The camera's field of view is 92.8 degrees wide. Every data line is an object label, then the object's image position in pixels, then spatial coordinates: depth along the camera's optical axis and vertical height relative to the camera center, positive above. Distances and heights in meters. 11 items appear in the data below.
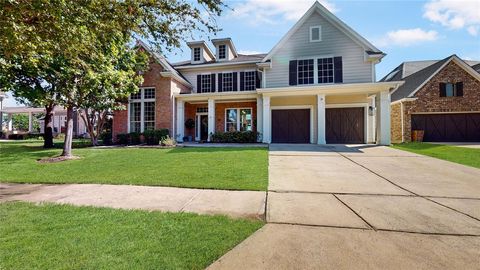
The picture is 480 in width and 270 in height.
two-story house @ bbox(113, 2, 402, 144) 14.05 +2.67
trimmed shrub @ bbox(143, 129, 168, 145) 14.67 +0.06
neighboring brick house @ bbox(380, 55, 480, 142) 16.75 +2.34
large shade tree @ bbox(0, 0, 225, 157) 3.55 +2.11
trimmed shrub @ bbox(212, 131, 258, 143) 14.82 +0.00
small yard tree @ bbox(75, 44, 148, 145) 10.47 +2.57
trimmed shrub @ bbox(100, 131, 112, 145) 16.52 -0.04
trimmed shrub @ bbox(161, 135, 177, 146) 13.51 -0.30
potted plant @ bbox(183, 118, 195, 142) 17.37 +0.99
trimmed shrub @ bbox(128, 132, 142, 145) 15.28 -0.07
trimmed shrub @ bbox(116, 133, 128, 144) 15.51 -0.07
